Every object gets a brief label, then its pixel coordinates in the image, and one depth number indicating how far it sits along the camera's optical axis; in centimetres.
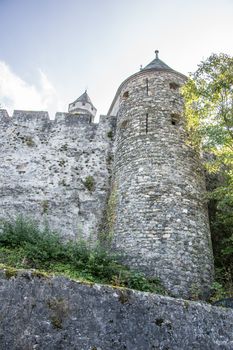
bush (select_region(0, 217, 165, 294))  830
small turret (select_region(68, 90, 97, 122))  3186
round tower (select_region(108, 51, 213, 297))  882
